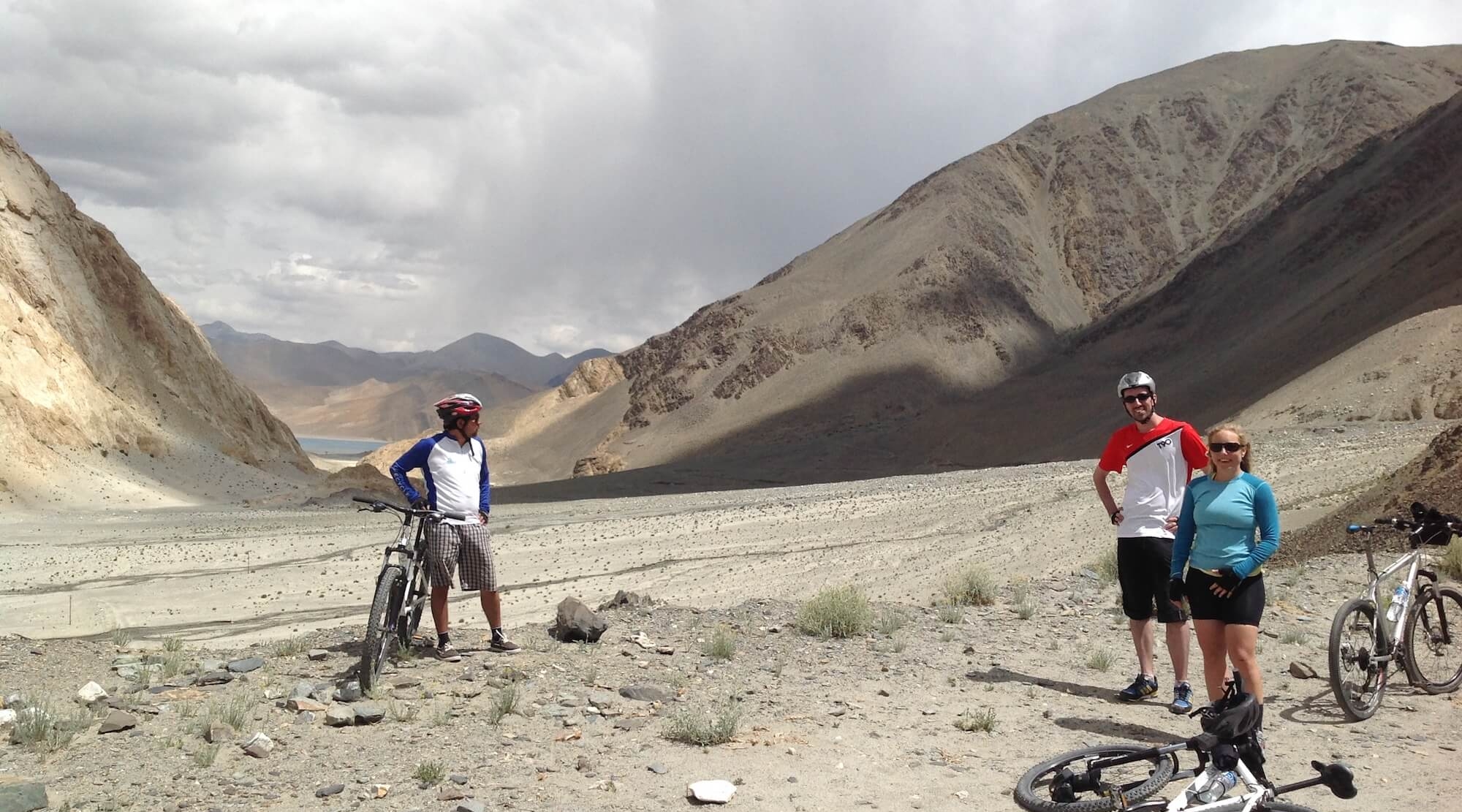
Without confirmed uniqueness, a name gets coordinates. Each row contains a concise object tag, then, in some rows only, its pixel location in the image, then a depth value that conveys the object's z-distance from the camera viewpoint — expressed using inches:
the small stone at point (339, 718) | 238.1
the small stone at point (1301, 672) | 287.7
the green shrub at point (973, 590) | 409.1
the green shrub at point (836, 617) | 339.9
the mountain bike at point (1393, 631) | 250.1
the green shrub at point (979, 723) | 244.8
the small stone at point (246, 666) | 286.1
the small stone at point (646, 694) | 265.9
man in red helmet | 292.0
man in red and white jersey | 254.5
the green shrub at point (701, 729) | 233.0
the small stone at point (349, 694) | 253.4
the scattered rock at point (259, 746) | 219.5
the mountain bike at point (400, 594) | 257.6
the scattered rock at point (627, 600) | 382.3
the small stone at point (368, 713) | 239.9
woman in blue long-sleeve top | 208.4
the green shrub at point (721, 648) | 305.6
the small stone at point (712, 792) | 199.5
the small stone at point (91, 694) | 250.6
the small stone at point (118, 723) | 230.4
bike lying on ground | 128.9
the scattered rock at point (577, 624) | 319.9
